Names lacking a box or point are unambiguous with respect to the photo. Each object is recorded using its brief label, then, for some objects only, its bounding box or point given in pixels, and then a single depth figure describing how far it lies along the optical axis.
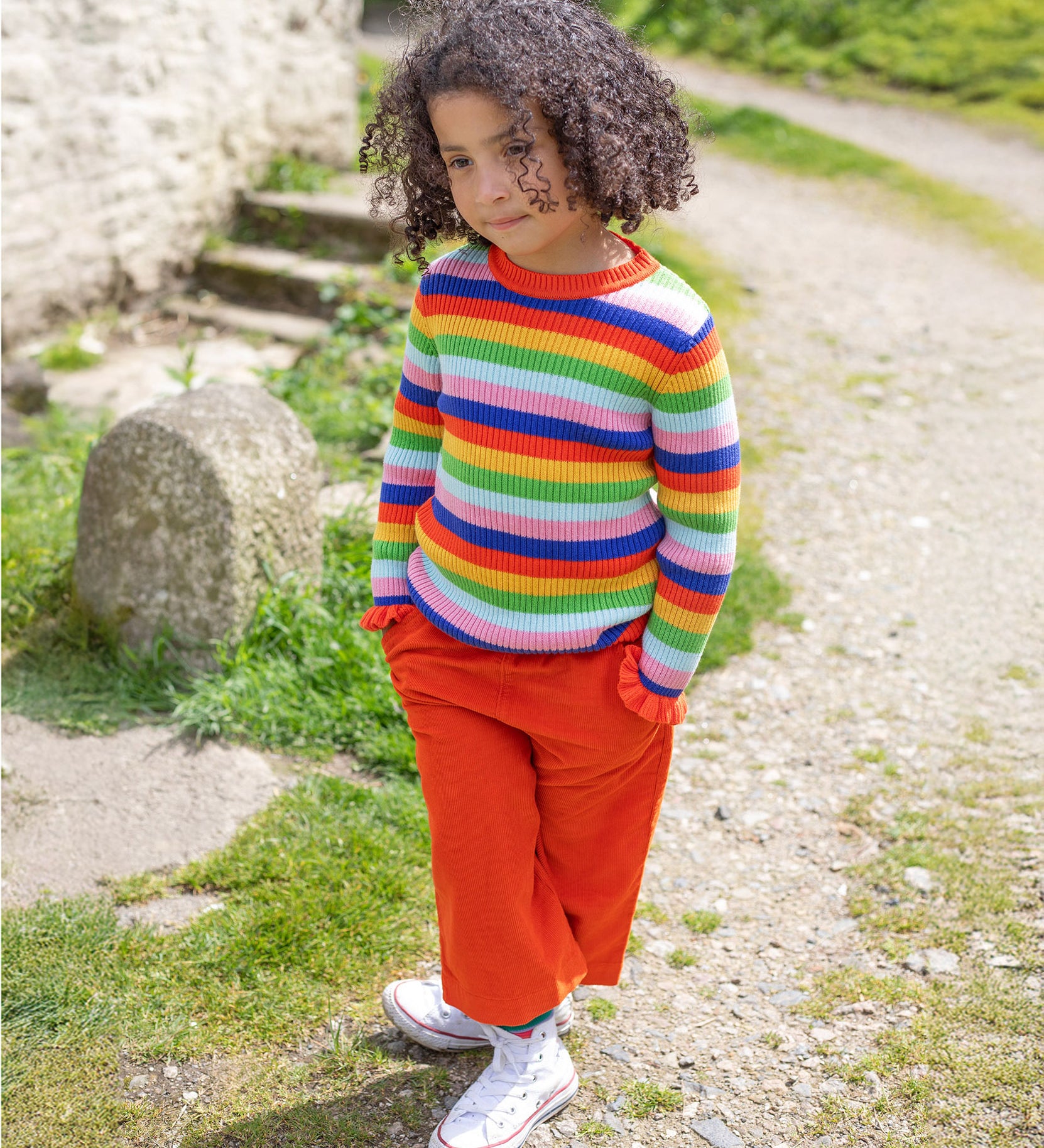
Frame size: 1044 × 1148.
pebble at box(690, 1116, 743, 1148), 1.99
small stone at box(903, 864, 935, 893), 2.61
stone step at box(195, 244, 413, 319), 5.59
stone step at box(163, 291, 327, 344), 5.48
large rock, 2.96
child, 1.59
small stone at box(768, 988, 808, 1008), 2.31
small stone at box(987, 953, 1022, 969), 2.34
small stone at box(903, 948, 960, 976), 2.36
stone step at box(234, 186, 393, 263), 5.92
